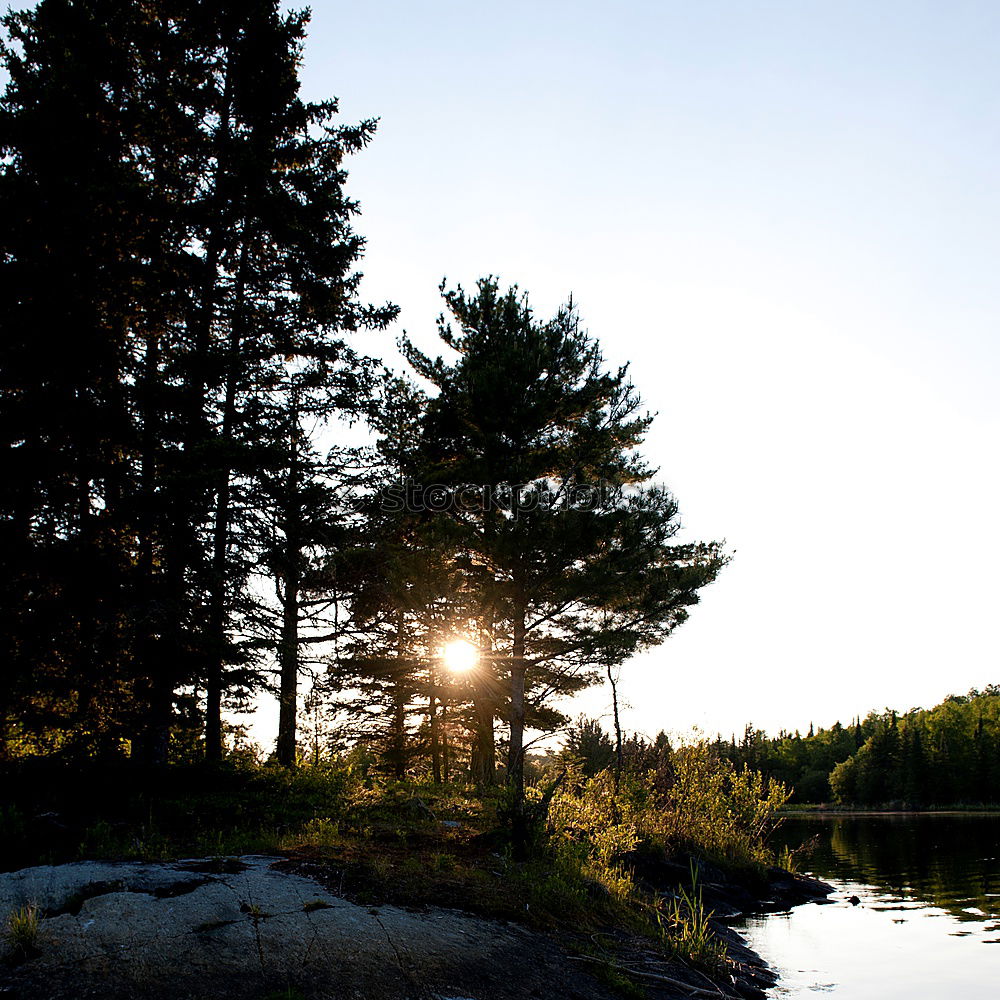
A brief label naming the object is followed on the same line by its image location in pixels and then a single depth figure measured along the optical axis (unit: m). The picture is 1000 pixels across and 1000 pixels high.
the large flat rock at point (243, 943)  5.45
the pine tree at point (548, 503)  18.70
